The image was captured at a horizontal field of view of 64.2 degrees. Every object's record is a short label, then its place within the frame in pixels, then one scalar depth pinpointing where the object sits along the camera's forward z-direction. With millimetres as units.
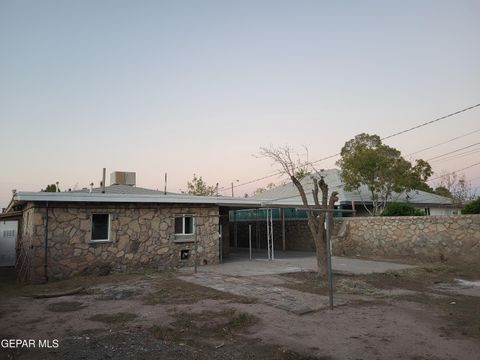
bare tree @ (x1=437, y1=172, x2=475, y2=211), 28534
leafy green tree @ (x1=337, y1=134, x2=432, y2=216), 21562
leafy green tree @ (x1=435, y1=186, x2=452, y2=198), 32250
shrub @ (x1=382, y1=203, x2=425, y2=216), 18500
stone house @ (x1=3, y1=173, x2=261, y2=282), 12555
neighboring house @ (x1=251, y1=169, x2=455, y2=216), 23688
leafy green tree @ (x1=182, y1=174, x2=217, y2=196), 47188
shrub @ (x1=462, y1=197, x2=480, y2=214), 15412
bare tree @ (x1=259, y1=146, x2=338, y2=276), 12086
